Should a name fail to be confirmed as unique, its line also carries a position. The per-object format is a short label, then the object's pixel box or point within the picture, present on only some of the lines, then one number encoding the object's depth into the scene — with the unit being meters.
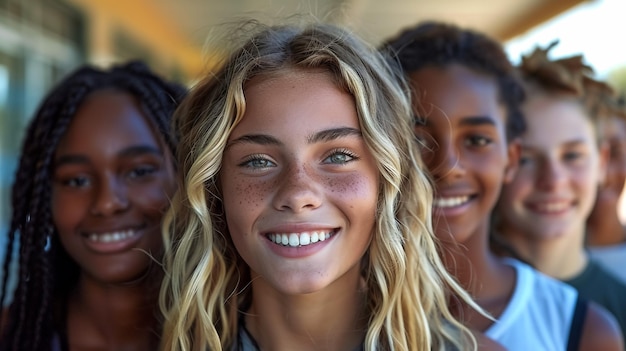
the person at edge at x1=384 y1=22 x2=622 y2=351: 1.98
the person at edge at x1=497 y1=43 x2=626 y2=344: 2.54
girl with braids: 2.05
